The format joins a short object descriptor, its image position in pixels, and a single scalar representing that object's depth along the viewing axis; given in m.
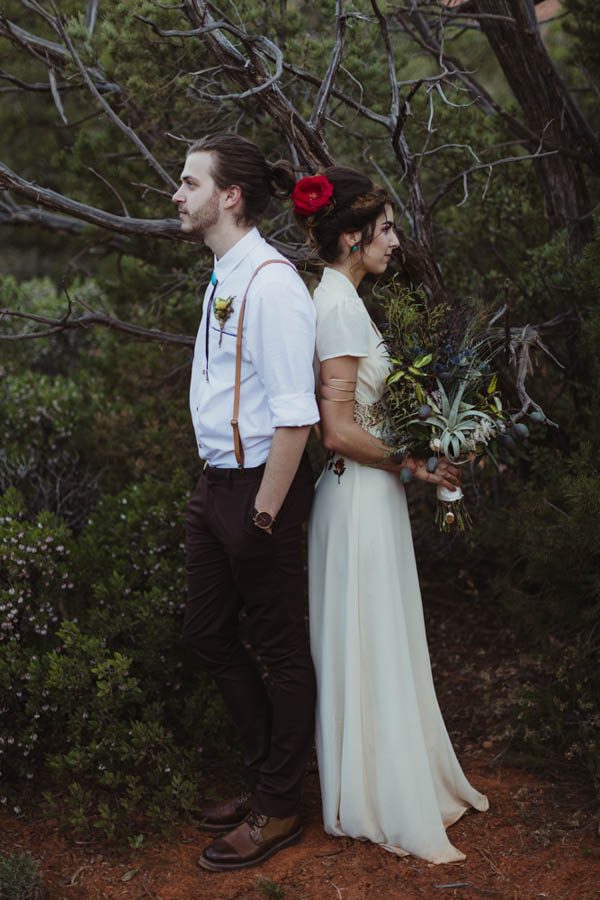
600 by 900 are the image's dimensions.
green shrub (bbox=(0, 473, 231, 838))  3.68
